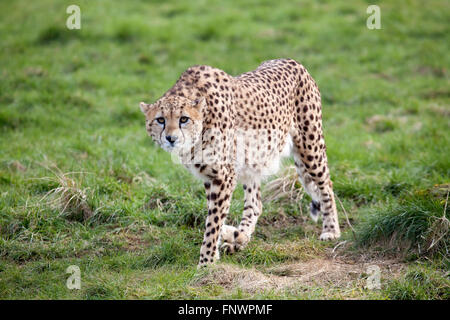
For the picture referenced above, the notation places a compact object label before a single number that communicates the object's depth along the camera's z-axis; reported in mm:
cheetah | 8575
